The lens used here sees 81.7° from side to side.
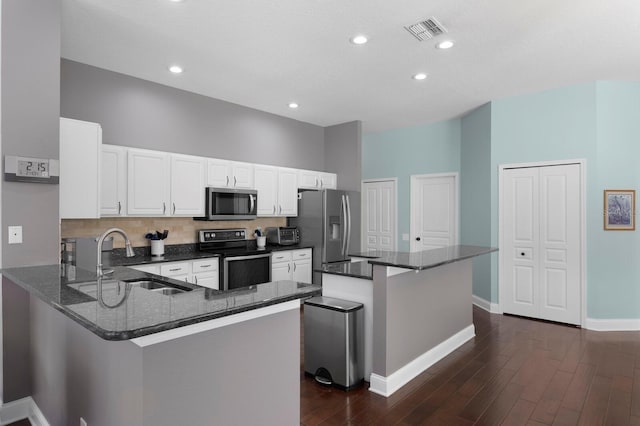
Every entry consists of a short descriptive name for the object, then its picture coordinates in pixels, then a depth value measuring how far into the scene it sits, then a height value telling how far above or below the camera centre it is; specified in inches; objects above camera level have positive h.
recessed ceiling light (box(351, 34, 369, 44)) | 131.0 +63.0
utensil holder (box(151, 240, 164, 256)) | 171.6 -14.8
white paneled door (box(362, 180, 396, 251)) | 278.8 +0.2
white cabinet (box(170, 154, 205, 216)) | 173.8 +14.6
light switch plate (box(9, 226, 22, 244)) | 94.7 -4.9
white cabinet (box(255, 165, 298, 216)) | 211.3 +14.9
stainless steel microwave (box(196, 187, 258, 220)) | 185.3 +6.1
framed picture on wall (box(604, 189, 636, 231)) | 175.8 +2.7
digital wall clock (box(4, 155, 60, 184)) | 93.0 +11.9
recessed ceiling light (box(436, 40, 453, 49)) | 134.0 +62.7
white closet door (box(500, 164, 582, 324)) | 184.4 -14.2
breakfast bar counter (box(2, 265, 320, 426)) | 54.2 -23.7
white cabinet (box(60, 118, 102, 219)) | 112.7 +14.5
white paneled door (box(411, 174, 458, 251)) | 246.8 +2.9
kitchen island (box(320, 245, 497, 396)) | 115.5 -32.0
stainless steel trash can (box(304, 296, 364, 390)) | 116.2 -41.0
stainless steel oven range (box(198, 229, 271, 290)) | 180.2 -21.4
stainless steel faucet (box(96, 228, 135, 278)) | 83.7 -7.9
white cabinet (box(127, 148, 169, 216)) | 159.2 +14.8
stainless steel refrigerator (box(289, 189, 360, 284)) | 225.0 -4.8
